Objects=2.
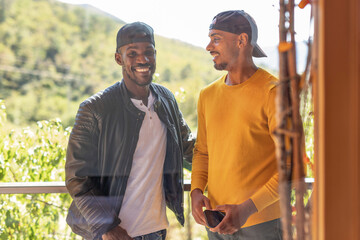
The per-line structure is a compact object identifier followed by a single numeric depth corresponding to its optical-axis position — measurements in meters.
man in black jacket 1.96
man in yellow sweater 1.76
